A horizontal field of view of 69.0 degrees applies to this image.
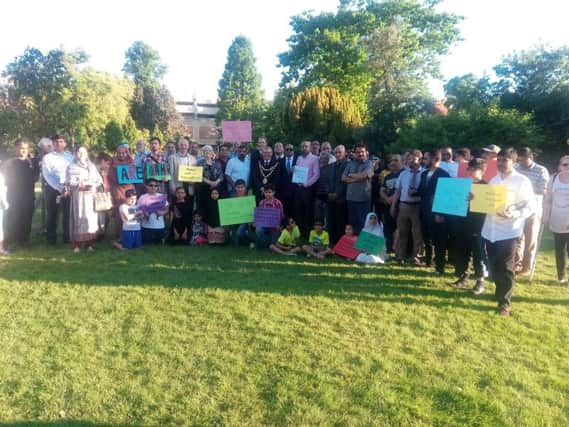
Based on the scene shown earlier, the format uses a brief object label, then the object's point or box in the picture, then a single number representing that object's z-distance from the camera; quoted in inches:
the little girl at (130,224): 340.9
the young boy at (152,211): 353.4
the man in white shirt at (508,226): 221.0
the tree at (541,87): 791.1
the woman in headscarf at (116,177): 357.5
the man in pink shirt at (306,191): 358.9
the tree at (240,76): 2351.0
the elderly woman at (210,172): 367.9
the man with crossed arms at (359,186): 324.2
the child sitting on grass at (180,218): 363.6
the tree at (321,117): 786.8
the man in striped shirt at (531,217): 287.3
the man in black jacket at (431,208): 277.0
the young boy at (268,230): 348.2
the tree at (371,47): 1210.0
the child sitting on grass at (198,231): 366.6
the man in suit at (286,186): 370.9
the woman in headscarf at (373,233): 309.1
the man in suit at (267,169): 364.5
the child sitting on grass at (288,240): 339.0
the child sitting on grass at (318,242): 328.8
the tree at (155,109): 1582.2
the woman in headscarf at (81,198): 323.3
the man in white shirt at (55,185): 340.2
